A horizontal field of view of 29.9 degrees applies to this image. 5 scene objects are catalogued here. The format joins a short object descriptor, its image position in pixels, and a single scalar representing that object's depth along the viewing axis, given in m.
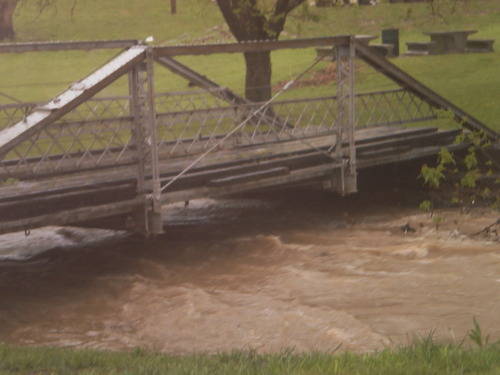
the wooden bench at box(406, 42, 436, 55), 30.86
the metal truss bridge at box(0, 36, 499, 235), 11.25
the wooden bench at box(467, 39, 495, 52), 30.25
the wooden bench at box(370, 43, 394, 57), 30.67
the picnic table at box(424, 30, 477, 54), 30.30
